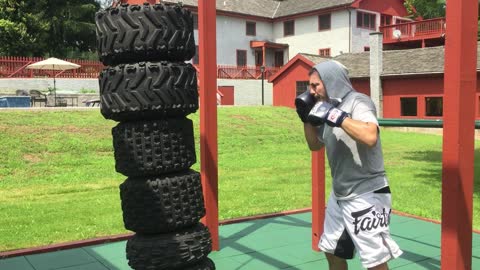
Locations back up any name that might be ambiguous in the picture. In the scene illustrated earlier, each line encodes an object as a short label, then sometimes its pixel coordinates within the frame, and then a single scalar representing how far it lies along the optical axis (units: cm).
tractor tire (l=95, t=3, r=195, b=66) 291
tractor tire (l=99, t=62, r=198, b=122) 289
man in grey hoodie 311
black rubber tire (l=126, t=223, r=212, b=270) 301
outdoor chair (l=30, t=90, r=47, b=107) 2167
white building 3681
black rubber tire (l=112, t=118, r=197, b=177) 296
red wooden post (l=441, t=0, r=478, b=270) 303
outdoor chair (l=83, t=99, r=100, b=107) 2222
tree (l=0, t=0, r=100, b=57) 3416
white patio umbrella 2238
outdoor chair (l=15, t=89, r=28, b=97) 2369
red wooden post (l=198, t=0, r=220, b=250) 508
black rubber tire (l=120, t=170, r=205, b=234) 299
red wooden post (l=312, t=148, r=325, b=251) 510
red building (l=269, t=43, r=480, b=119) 2492
